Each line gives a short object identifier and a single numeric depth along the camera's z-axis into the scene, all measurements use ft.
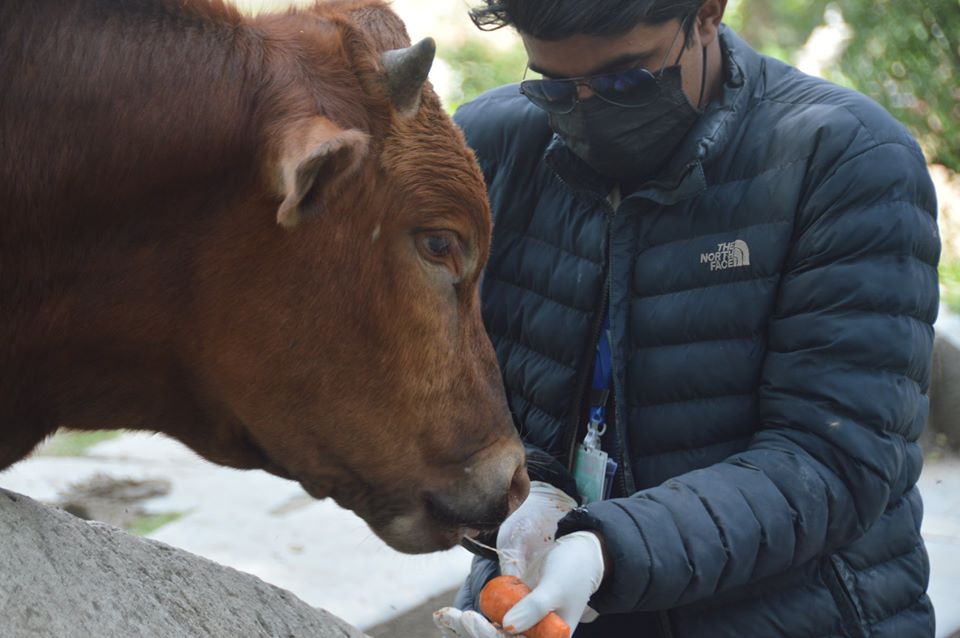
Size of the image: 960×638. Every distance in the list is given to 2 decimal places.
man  8.63
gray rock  7.46
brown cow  7.68
